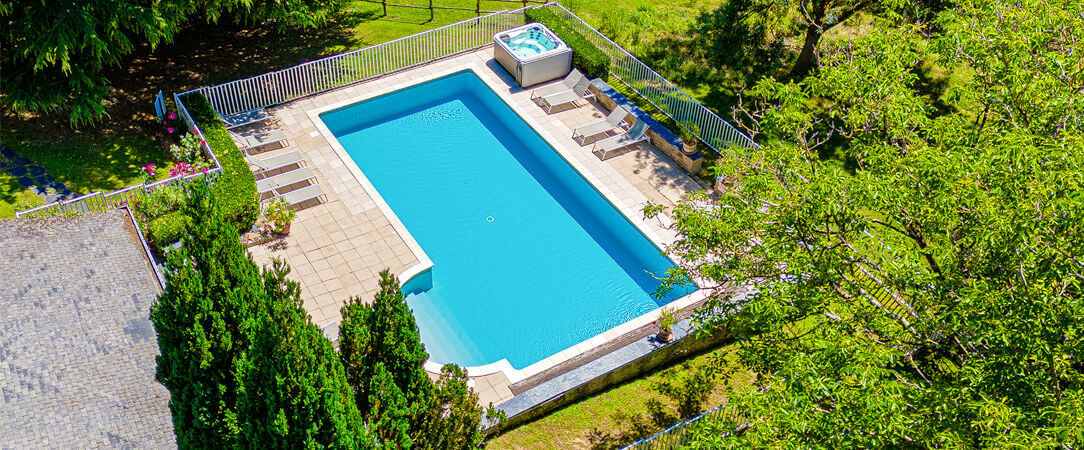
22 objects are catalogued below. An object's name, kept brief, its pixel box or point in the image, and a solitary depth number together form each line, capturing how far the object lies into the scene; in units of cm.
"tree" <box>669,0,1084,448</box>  1118
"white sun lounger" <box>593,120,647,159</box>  2556
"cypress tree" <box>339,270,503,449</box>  1358
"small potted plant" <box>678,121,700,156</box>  2498
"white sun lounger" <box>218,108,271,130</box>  2522
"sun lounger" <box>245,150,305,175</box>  2334
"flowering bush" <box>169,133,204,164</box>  2262
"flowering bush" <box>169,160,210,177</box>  2212
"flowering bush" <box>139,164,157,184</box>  2207
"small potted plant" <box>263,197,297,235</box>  2153
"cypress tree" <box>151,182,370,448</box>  1216
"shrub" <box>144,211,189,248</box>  1980
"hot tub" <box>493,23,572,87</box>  2803
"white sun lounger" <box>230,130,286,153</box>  2414
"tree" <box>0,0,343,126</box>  2111
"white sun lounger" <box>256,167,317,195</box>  2272
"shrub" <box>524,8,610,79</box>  2831
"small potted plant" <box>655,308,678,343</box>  1895
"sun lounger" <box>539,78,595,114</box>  2738
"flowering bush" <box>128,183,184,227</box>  1989
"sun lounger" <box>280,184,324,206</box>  2259
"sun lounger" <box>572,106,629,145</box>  2597
